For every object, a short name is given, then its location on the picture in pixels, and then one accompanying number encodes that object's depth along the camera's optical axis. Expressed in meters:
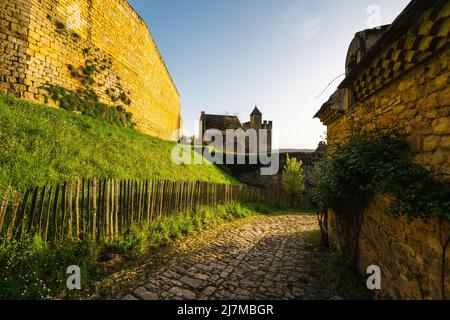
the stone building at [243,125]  41.19
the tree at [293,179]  17.38
